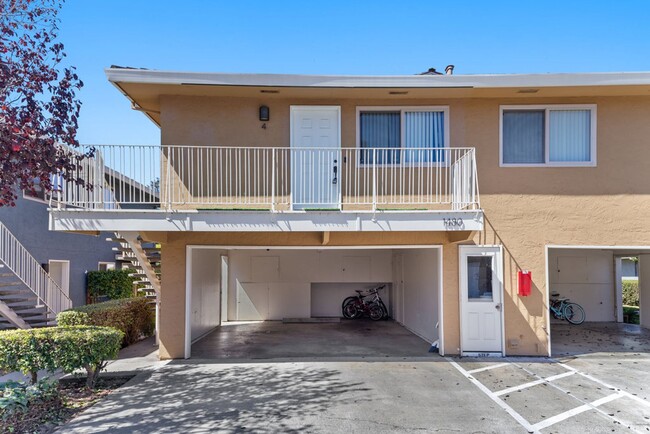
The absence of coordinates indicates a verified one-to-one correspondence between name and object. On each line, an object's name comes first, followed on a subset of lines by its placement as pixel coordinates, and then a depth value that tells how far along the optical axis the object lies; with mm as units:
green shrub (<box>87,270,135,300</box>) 14188
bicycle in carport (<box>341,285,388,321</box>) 14398
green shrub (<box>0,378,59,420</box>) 5199
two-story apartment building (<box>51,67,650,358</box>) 8445
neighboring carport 13492
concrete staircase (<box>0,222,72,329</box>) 9305
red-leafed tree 4531
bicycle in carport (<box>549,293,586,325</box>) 12898
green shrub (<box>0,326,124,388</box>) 5910
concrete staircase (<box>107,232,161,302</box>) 8377
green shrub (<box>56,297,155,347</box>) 7980
